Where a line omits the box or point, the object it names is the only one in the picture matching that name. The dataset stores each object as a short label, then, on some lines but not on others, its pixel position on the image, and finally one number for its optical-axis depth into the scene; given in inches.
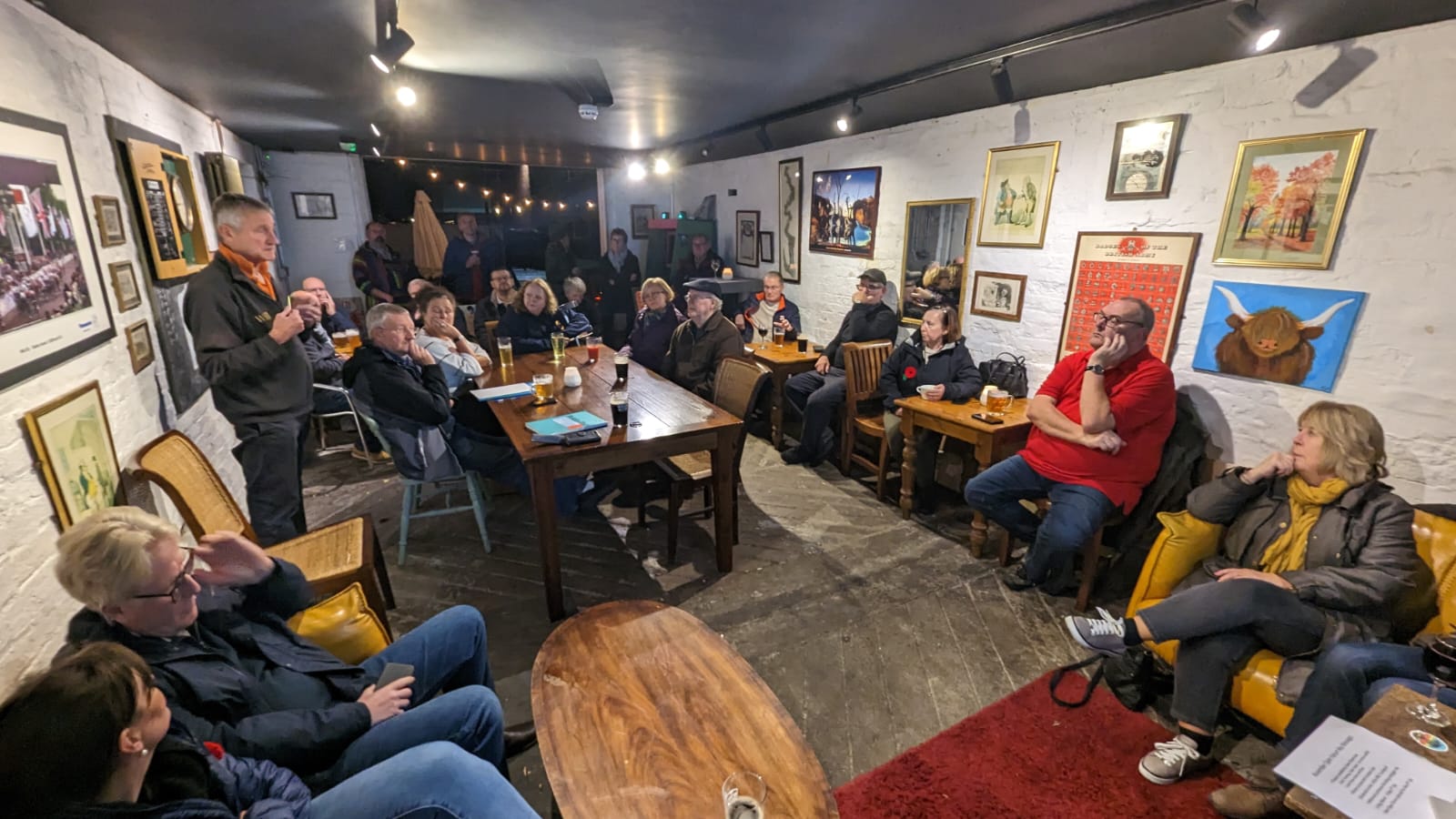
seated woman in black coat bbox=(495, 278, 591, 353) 181.5
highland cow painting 96.7
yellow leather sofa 73.9
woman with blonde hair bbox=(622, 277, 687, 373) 167.8
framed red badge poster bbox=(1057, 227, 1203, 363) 115.8
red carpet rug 70.7
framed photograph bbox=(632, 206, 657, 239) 325.7
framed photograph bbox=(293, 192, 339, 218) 259.8
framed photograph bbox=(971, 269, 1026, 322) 148.3
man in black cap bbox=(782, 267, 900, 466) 168.7
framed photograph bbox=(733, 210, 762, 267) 249.3
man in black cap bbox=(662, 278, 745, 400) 150.6
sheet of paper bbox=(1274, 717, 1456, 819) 47.7
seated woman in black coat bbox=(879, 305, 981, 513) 142.9
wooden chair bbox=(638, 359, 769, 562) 116.4
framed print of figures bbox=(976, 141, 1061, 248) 137.6
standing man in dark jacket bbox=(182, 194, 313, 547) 94.3
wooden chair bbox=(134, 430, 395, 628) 77.9
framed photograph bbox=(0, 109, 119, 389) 64.5
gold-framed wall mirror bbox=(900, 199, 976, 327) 161.0
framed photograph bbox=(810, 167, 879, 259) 187.9
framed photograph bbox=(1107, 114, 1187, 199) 114.1
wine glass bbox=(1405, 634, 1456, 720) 60.5
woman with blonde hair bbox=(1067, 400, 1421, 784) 73.6
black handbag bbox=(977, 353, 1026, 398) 147.4
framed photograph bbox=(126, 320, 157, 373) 96.0
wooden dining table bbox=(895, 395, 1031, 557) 121.2
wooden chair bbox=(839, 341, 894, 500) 156.9
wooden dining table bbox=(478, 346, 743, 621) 96.6
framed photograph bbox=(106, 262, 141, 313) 93.2
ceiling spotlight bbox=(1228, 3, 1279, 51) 85.4
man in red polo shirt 103.0
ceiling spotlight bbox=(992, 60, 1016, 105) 117.6
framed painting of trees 94.1
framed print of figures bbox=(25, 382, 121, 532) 65.6
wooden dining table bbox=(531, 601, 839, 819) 52.7
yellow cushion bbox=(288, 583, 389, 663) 69.5
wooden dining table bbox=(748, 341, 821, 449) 178.7
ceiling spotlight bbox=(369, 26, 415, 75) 95.5
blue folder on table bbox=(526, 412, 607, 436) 100.8
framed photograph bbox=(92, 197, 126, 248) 91.4
